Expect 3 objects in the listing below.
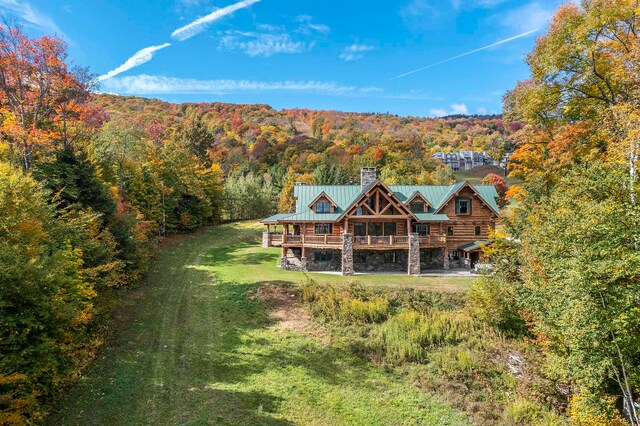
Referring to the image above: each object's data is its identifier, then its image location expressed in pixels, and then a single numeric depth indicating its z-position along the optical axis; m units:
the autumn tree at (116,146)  30.52
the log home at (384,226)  28.80
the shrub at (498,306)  18.47
